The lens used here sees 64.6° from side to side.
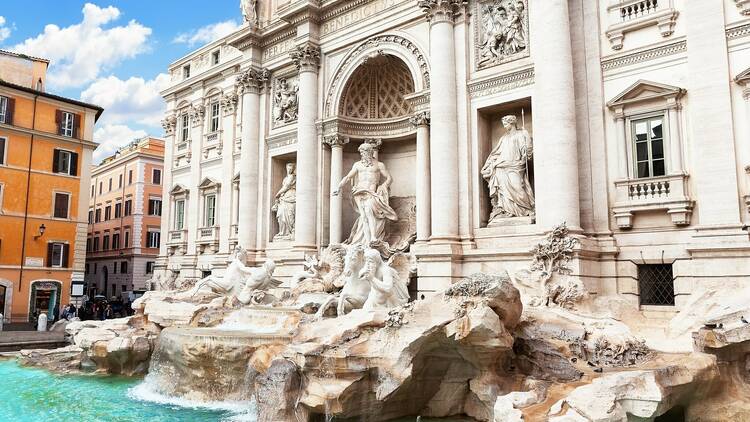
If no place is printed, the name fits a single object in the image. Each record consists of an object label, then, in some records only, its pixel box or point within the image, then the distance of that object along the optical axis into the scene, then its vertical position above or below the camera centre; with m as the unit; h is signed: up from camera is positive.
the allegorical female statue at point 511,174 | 15.30 +2.69
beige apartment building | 41.97 +3.95
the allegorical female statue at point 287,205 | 21.98 +2.69
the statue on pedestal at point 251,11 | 23.48 +10.51
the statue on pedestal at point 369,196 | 18.41 +2.53
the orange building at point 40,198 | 28.50 +4.00
